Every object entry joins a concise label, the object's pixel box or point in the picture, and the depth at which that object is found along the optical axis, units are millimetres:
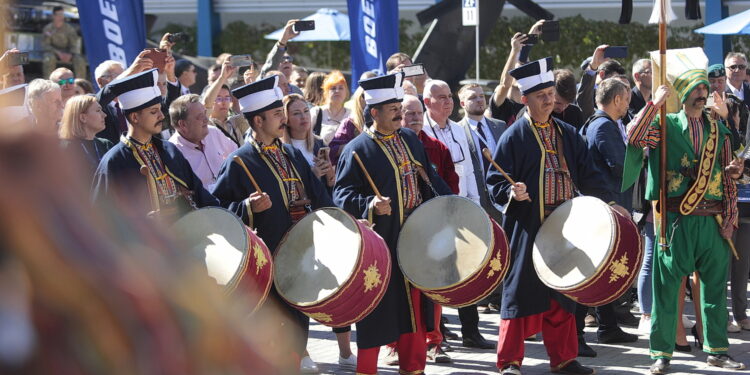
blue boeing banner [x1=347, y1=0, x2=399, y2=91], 21141
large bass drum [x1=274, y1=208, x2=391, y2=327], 10047
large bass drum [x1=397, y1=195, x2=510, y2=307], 10898
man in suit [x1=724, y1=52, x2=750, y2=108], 21281
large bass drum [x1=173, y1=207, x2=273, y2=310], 9250
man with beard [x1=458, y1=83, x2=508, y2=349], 15516
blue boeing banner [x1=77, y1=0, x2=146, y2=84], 16641
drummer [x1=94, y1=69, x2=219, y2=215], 10281
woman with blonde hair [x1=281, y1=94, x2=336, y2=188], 13070
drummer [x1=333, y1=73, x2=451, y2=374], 11375
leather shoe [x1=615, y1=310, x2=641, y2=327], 15625
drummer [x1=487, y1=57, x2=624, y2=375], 11992
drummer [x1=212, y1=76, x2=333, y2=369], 11016
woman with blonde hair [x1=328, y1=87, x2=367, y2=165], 14523
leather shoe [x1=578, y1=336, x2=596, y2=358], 13555
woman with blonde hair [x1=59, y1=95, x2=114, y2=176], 11961
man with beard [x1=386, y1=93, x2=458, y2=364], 13359
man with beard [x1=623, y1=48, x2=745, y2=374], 12211
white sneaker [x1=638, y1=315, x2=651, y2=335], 14789
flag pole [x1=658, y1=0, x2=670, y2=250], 12172
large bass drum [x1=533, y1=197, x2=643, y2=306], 11086
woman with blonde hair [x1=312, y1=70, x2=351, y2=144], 16562
